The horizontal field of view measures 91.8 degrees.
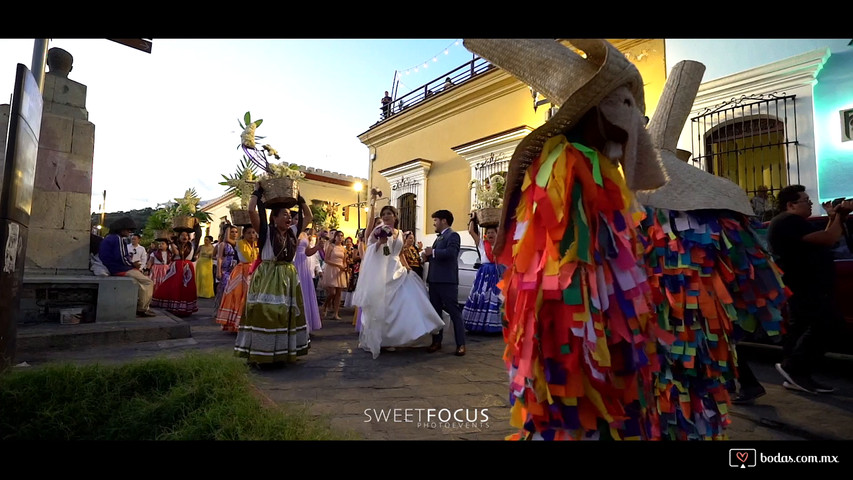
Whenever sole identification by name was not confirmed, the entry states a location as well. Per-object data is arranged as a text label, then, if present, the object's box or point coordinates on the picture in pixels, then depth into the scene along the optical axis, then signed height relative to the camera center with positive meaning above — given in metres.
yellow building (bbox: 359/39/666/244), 11.31 +4.39
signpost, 3.67 +0.55
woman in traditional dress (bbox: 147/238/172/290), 11.75 +0.03
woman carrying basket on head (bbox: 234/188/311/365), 4.64 -0.42
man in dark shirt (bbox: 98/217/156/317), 6.68 +0.05
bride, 5.54 -0.42
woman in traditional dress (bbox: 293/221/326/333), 6.72 -0.32
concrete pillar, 5.95 +1.16
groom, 5.69 -0.03
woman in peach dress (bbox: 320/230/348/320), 9.02 -0.08
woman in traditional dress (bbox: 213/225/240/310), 9.48 +0.26
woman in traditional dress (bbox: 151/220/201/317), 8.93 -0.57
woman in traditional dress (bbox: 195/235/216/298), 12.23 -0.21
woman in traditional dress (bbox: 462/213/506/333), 7.26 -0.56
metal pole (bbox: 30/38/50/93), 4.66 +2.27
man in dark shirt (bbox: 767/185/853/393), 3.72 -0.02
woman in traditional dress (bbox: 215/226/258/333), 6.84 -0.35
